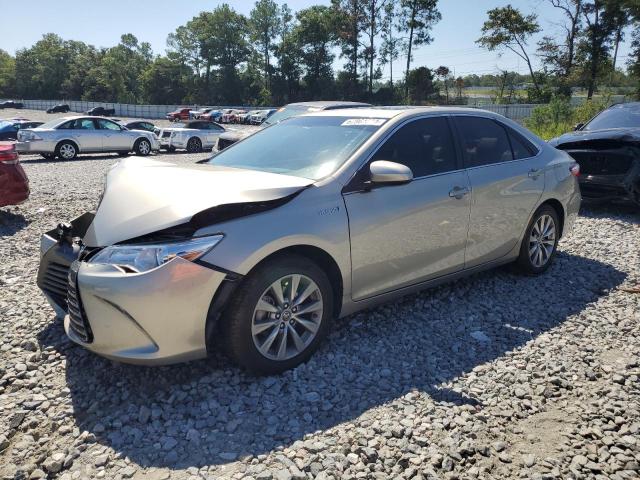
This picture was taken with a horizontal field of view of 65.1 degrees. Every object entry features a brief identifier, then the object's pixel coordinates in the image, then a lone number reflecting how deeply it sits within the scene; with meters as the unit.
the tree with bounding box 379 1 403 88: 57.17
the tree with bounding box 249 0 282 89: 84.44
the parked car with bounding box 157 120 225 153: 20.59
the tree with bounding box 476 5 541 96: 39.99
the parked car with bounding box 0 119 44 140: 17.72
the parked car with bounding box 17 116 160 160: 16.14
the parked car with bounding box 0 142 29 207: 6.97
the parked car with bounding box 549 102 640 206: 7.23
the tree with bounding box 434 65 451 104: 55.09
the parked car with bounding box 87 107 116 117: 57.29
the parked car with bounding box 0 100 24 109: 72.94
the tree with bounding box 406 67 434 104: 55.97
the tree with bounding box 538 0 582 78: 38.62
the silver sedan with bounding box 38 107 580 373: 2.74
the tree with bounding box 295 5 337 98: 68.06
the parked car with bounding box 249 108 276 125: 43.99
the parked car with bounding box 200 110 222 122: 48.35
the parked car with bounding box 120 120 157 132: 20.94
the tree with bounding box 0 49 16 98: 105.94
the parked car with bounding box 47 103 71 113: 61.37
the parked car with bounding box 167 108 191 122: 51.12
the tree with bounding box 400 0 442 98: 55.28
